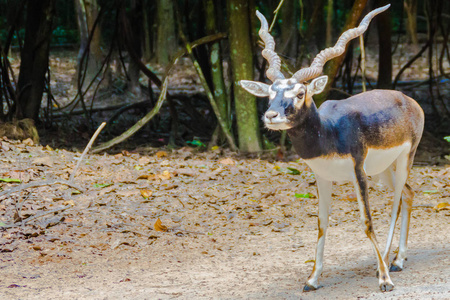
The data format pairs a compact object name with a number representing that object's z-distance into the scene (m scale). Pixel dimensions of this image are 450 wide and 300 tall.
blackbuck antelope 8.27
